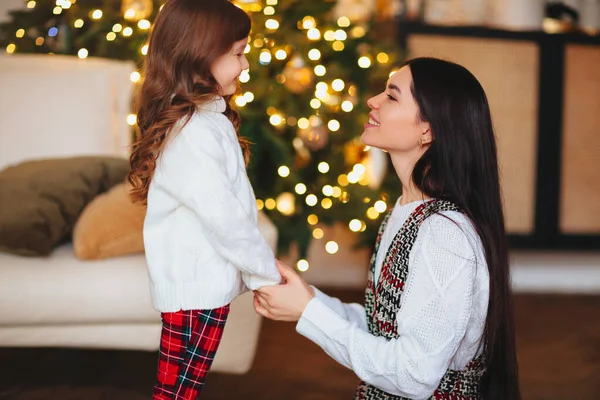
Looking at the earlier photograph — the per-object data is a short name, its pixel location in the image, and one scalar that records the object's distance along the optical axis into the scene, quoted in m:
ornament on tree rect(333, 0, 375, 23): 3.36
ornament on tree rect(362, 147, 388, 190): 3.41
